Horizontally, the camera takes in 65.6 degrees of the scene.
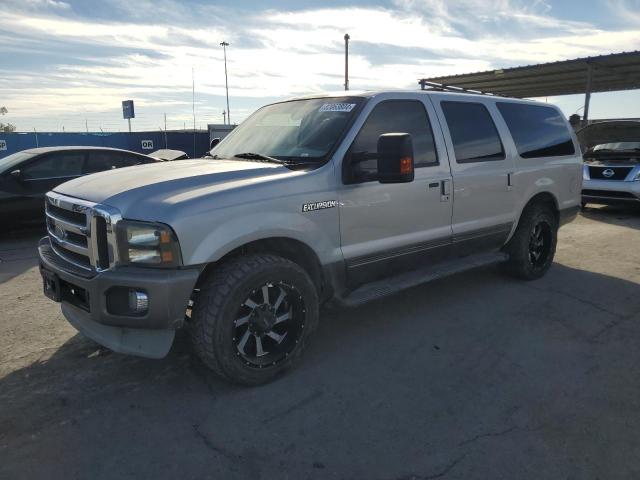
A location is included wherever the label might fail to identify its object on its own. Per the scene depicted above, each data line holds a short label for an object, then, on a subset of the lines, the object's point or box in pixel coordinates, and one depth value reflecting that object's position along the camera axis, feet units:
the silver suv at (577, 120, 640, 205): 30.99
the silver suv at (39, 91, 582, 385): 9.19
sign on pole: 77.36
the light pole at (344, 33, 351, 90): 72.49
